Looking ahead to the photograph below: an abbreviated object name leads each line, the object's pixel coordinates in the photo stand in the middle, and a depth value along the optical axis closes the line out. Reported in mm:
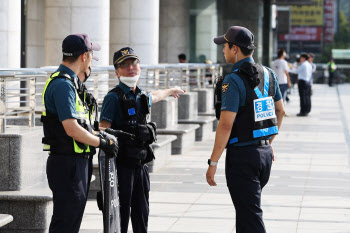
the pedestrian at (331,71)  58175
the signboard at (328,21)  123188
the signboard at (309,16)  111562
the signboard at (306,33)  113312
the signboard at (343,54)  77625
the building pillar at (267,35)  39250
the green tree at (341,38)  87650
